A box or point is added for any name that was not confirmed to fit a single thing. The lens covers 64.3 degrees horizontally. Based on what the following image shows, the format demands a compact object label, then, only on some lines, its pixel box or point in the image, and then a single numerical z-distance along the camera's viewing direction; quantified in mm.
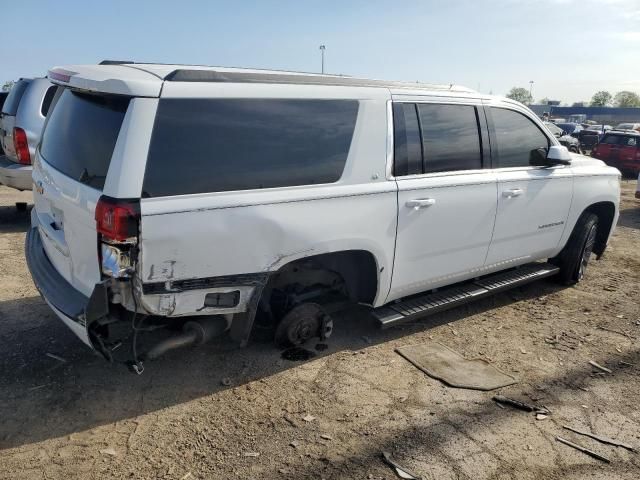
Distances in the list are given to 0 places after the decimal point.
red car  16844
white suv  2760
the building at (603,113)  75812
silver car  6855
